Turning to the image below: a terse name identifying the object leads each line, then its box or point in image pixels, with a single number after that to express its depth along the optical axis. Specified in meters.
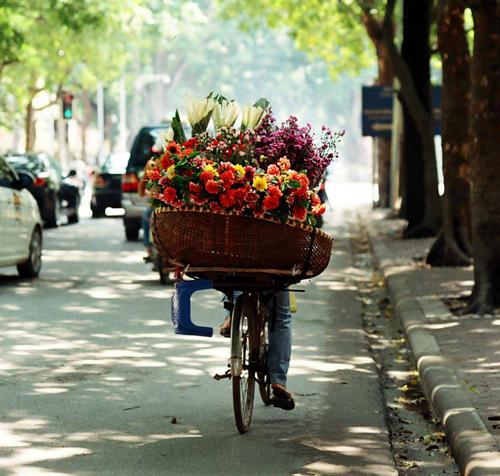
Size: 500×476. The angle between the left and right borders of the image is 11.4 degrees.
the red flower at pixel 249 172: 13.44
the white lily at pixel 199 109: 14.04
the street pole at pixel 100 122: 123.74
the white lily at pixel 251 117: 13.87
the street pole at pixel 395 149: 54.63
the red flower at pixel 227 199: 13.29
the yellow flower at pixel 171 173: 13.64
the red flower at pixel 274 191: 13.27
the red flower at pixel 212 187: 13.29
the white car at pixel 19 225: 28.00
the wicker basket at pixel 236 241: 13.30
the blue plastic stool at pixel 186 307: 13.60
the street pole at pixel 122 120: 128.34
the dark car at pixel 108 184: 56.69
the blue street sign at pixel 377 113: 61.08
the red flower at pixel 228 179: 13.34
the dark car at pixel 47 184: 48.94
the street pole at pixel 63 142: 92.99
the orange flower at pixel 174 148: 13.81
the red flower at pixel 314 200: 13.81
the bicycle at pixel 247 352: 13.50
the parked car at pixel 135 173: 41.11
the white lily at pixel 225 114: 13.91
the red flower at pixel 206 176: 13.41
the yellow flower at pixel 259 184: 13.31
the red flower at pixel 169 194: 13.54
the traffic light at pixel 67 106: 80.69
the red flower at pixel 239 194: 13.30
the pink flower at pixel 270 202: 13.27
